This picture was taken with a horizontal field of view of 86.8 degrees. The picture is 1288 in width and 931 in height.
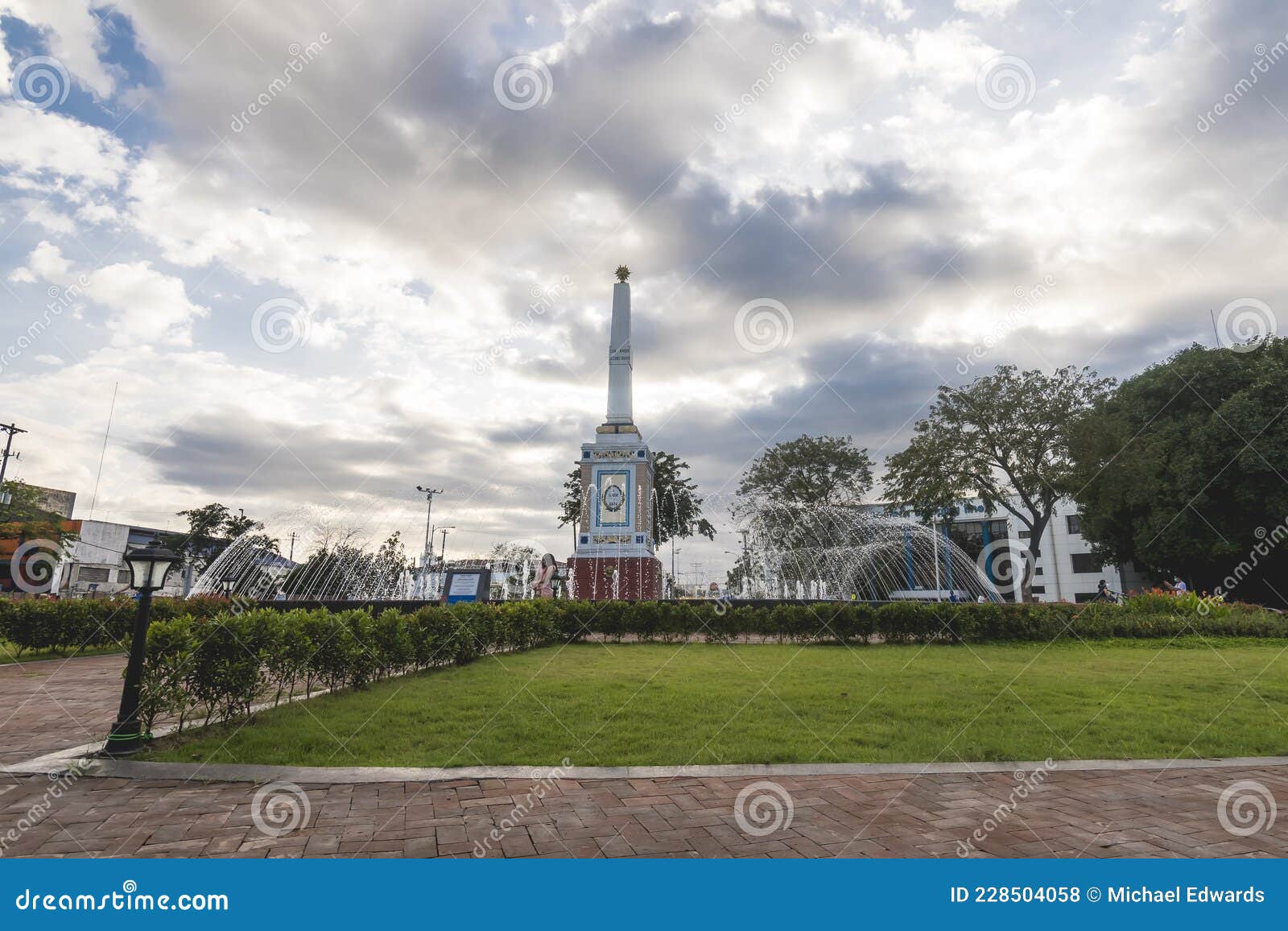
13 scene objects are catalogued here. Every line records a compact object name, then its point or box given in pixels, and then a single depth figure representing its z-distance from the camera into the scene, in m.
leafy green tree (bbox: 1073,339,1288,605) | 29.67
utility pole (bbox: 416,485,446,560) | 46.93
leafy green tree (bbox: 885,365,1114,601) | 27.72
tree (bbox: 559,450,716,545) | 44.81
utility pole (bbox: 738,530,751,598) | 34.83
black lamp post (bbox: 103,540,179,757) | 5.70
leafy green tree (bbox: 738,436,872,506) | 40.03
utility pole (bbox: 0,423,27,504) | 35.06
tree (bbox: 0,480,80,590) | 24.59
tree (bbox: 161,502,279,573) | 59.74
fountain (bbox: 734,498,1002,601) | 29.95
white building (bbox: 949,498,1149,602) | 54.06
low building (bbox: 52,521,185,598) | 54.69
